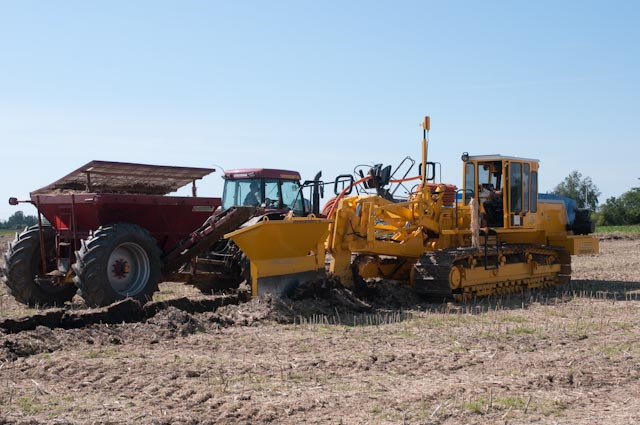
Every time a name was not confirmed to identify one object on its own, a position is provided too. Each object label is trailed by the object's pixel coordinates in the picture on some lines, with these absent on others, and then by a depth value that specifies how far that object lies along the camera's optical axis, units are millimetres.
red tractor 10688
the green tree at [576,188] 83919
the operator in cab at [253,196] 15703
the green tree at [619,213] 54781
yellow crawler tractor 11359
